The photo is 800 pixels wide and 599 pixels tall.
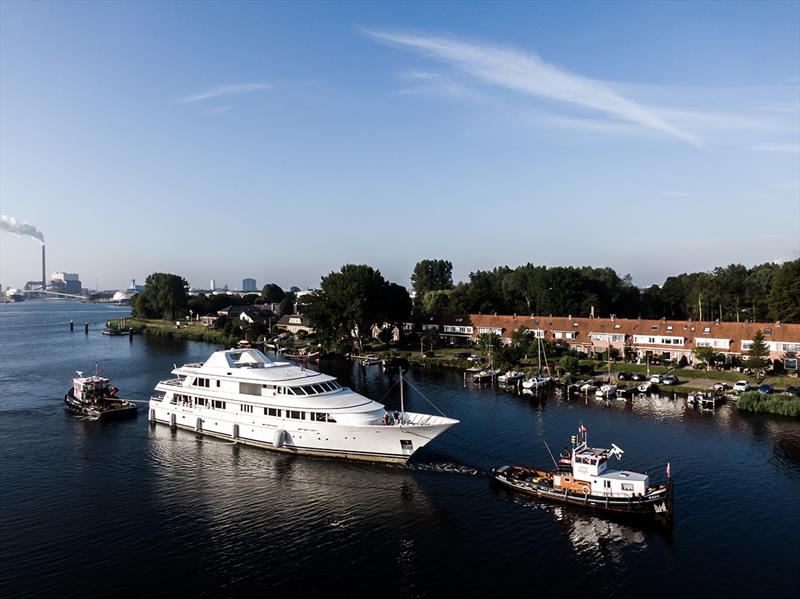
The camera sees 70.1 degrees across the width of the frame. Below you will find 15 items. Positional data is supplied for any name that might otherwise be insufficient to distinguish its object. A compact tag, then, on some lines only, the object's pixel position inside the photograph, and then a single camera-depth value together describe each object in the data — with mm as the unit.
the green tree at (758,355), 71250
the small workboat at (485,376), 79981
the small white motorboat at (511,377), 77625
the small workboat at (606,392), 67688
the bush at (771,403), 58084
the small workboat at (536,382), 73188
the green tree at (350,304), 107250
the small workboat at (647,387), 69938
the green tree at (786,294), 91500
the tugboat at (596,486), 35000
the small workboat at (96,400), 60000
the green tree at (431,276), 180625
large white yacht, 43719
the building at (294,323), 139625
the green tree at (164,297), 182500
